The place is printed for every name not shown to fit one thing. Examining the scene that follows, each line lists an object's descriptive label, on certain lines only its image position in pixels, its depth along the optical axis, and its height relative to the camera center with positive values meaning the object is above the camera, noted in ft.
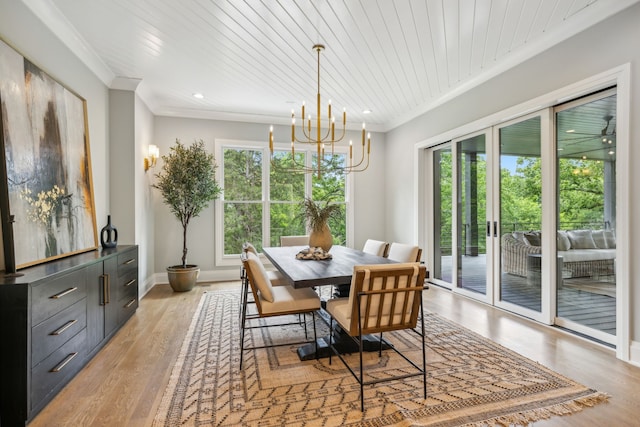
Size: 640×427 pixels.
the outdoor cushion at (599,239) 9.70 -0.80
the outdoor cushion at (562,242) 10.77 -0.99
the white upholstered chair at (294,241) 14.96 -1.29
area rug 6.17 -3.79
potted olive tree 15.52 +1.14
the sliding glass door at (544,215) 9.71 -0.14
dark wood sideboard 5.88 -2.40
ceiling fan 9.39 +2.26
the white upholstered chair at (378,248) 12.03 -1.35
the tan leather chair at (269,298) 8.11 -2.23
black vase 11.59 -0.87
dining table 7.63 -1.49
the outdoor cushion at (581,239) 10.12 -0.86
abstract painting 7.23 +1.26
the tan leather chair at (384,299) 6.47 -1.77
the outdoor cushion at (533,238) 11.49 -0.93
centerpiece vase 11.08 -0.89
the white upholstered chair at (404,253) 10.28 -1.33
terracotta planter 15.75 -3.11
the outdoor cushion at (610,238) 9.31 -0.75
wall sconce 15.87 +2.70
